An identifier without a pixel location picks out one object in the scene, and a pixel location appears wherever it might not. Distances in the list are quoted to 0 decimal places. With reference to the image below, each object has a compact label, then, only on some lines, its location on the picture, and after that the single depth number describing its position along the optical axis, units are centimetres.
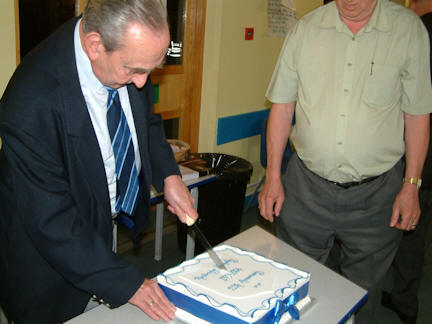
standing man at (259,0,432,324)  169
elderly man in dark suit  110
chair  336
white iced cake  116
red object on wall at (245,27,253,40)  350
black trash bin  294
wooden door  322
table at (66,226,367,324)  123
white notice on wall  369
